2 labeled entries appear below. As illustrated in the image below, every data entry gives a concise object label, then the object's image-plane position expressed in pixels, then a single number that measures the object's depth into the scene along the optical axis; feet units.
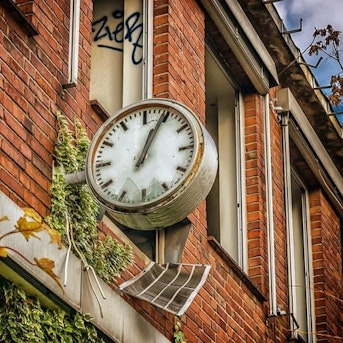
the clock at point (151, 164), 31.96
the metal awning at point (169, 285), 33.63
